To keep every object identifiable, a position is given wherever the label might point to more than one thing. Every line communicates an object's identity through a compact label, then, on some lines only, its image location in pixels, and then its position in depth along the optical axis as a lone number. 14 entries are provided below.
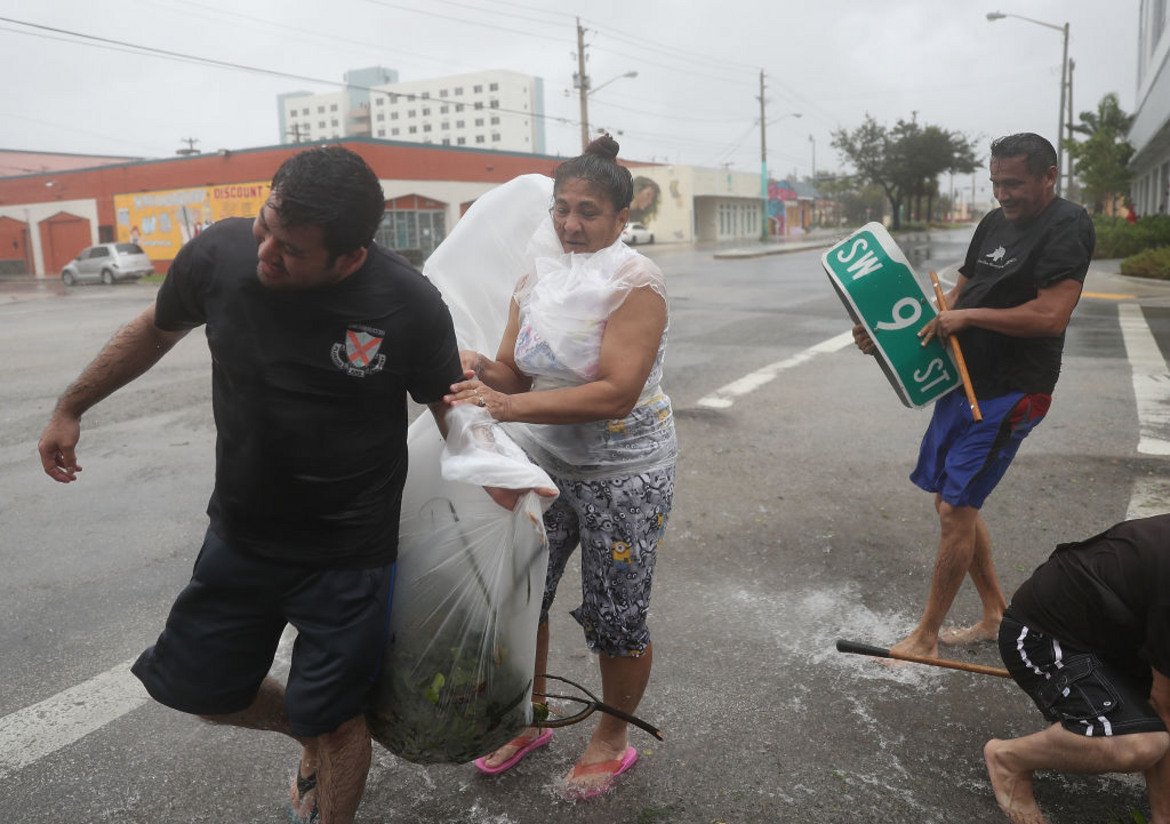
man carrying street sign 3.13
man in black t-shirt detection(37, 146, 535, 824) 1.99
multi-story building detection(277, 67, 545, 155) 146.11
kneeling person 2.16
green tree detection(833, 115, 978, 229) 60.34
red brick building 34.72
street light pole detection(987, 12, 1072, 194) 34.41
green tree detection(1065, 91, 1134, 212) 32.38
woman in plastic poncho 2.34
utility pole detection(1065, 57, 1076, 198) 41.11
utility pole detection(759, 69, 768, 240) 63.31
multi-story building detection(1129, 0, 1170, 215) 22.77
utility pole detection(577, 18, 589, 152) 39.38
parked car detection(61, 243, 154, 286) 30.22
